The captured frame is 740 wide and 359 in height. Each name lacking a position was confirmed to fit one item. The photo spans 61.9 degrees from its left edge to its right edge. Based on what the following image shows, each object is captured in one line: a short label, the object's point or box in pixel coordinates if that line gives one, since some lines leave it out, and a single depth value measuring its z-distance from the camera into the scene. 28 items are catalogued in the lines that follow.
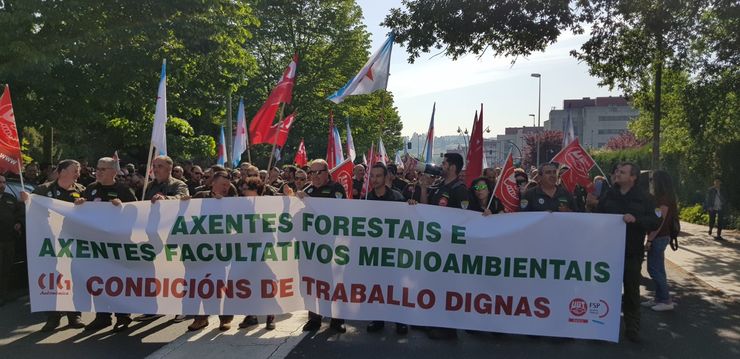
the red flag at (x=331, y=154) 13.75
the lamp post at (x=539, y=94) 60.46
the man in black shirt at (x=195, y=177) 10.98
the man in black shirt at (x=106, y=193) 6.23
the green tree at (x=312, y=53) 32.56
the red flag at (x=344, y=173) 8.55
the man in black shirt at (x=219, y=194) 6.23
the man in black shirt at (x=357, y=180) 8.82
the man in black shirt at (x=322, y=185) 6.54
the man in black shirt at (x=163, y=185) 6.68
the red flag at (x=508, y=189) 6.33
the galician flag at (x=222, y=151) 16.91
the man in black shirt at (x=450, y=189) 6.31
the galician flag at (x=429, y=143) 13.76
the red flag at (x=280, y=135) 8.65
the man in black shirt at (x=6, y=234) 7.23
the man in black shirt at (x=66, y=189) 6.35
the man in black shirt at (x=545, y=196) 6.35
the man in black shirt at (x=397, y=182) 10.74
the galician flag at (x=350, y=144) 16.09
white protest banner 5.71
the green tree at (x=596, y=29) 12.01
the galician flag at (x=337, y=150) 14.91
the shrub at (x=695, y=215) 20.81
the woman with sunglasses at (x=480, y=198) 6.47
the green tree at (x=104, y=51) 10.73
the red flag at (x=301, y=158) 17.45
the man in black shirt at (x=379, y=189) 6.36
